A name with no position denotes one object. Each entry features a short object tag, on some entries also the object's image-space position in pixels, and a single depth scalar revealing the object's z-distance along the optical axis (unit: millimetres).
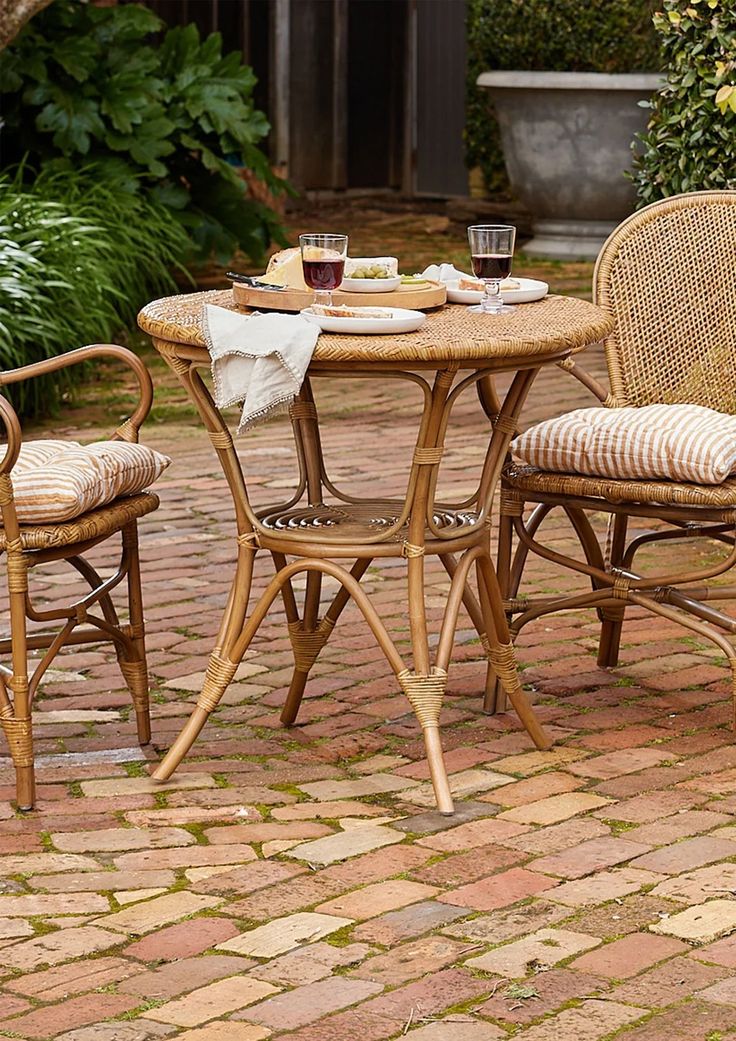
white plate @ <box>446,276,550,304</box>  5659
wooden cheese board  5276
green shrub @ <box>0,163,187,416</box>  10807
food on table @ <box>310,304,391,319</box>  5053
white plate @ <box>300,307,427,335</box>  4938
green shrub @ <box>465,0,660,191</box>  17328
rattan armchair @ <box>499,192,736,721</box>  6076
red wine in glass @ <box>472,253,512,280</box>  5388
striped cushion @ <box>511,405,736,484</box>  5464
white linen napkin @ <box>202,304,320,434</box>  4810
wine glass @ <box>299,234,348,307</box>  5133
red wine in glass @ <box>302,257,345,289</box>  5130
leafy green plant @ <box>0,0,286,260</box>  13870
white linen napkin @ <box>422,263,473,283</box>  5842
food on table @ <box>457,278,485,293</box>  5729
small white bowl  5431
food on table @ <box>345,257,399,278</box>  5510
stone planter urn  17182
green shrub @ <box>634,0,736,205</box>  8445
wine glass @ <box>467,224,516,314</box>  5373
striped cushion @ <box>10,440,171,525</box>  4999
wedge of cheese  5513
